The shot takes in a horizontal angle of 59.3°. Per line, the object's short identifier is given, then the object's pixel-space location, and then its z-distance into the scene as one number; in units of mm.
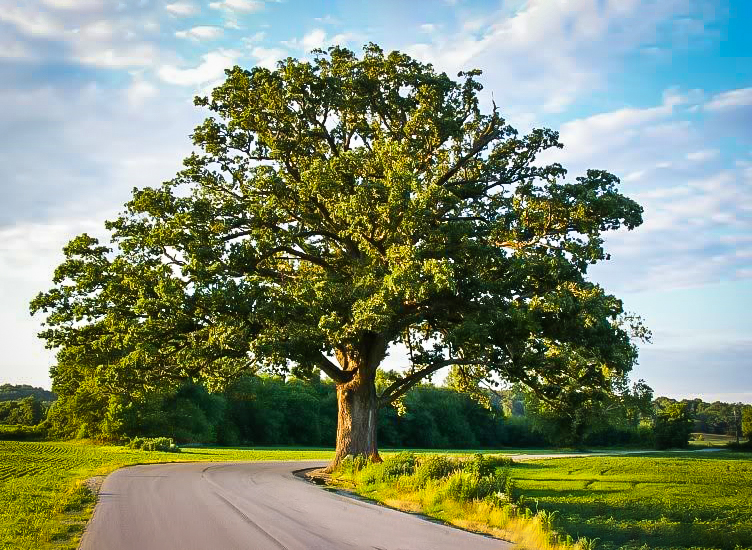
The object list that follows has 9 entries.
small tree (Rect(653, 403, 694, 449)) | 90688
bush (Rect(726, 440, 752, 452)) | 82400
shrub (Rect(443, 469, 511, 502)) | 15922
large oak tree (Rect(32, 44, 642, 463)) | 24141
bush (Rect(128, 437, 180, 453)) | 52162
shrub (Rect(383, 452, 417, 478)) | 20797
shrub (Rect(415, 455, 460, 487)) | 18688
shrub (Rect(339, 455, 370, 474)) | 24491
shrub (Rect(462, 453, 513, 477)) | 18188
